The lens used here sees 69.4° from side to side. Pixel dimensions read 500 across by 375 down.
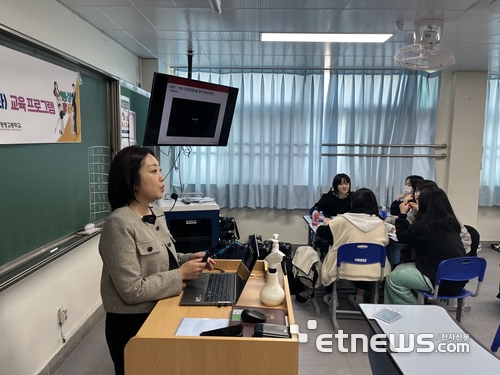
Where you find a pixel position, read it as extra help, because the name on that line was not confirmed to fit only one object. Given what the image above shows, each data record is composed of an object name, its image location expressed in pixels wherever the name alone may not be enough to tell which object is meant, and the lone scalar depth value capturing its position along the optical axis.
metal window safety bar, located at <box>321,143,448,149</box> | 5.02
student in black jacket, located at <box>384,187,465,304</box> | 2.71
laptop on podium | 1.49
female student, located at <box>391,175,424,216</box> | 4.13
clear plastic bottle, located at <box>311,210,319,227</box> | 3.90
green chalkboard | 1.96
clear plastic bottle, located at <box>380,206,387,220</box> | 3.90
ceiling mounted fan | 2.74
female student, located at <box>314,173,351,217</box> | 4.30
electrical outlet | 2.47
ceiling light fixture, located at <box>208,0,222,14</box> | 2.54
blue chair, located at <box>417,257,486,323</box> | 2.57
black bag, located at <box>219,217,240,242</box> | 4.82
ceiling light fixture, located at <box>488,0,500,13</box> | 2.59
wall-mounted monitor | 3.05
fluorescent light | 3.40
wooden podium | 1.17
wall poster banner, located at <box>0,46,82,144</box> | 1.87
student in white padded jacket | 2.96
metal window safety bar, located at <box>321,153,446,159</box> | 5.08
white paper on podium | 1.26
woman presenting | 1.38
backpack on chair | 3.35
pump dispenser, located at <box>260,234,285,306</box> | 1.46
